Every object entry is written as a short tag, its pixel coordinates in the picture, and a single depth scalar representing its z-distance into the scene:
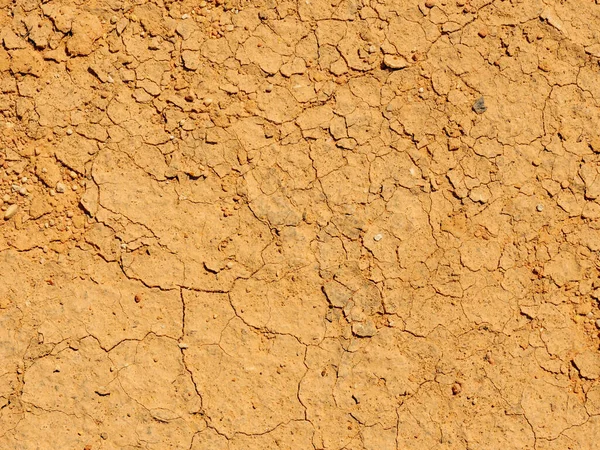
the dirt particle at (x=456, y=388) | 3.01
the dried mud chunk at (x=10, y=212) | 2.98
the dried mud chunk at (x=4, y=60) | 3.08
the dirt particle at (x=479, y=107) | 3.20
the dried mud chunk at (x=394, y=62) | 3.20
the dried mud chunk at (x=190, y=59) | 3.13
